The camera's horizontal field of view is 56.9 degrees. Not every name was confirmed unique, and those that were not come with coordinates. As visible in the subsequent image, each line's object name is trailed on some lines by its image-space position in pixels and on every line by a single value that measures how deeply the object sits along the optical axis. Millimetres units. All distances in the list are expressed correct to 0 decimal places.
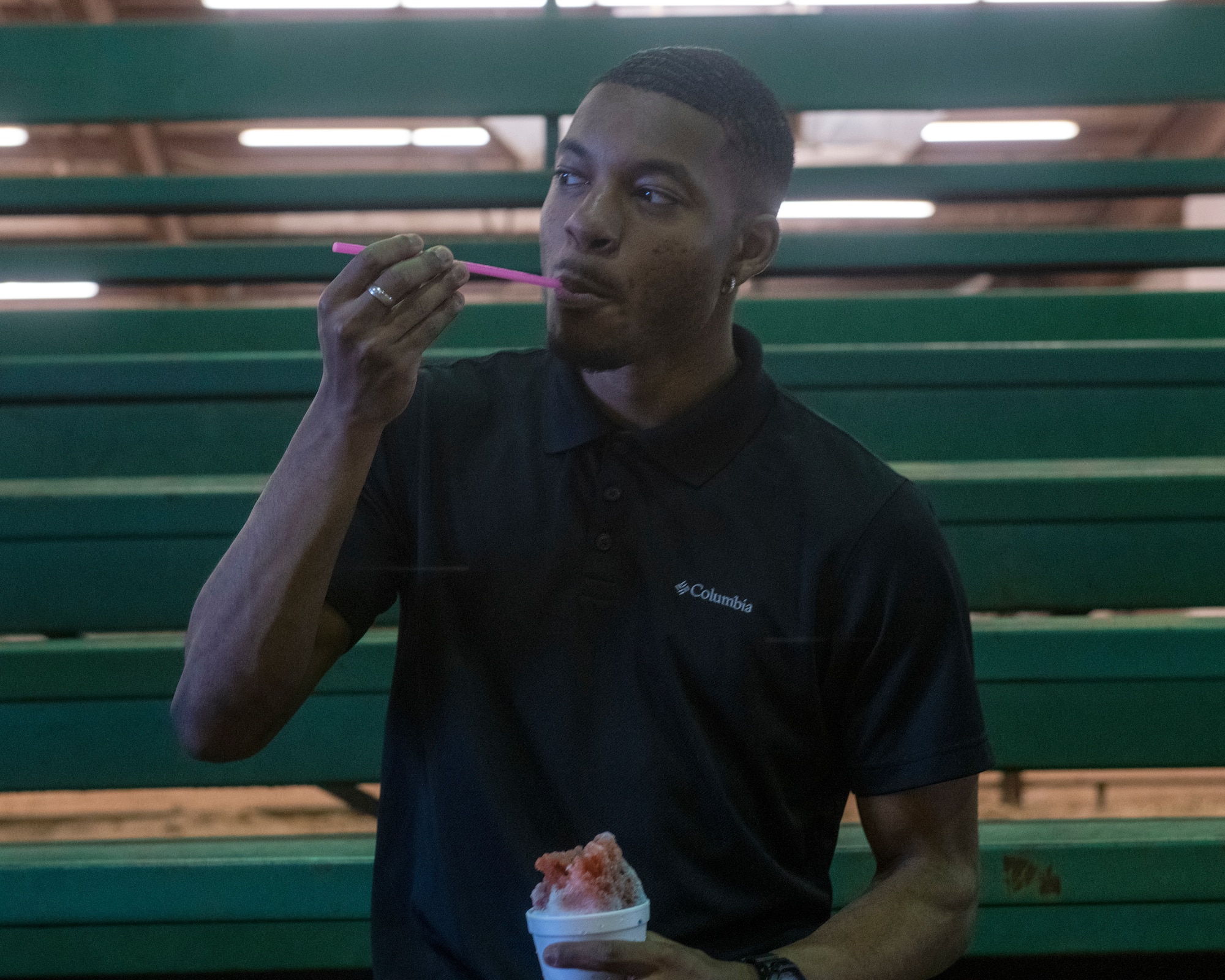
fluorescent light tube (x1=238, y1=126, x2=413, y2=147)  6316
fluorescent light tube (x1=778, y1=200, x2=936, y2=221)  6730
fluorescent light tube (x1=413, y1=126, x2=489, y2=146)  6203
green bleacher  1765
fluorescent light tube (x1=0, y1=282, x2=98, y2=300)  5938
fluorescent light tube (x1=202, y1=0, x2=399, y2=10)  2400
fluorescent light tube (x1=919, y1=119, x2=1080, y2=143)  6789
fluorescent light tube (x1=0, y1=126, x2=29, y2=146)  7102
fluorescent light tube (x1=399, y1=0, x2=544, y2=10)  2312
